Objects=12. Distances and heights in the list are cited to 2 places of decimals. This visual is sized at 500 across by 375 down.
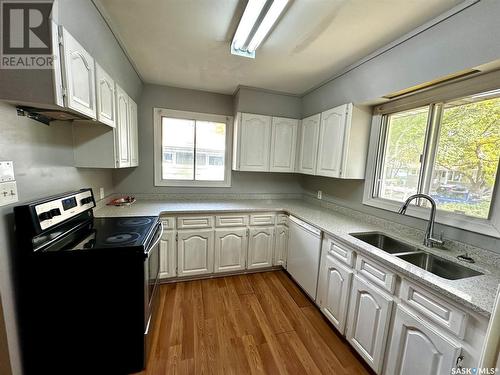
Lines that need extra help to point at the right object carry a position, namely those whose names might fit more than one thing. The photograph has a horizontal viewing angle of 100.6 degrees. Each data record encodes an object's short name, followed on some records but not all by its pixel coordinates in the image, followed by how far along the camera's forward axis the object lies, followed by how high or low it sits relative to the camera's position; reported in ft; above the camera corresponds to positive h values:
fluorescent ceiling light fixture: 4.13 +3.22
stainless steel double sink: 4.40 -1.97
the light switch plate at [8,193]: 3.33 -0.65
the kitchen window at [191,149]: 9.30 +0.67
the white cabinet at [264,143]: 9.04 +1.07
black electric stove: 3.93 -2.78
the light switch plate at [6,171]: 3.31 -0.29
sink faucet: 4.93 -1.36
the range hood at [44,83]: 3.18 +1.11
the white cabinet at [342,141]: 7.05 +1.05
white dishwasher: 6.73 -3.02
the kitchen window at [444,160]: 4.54 +0.43
